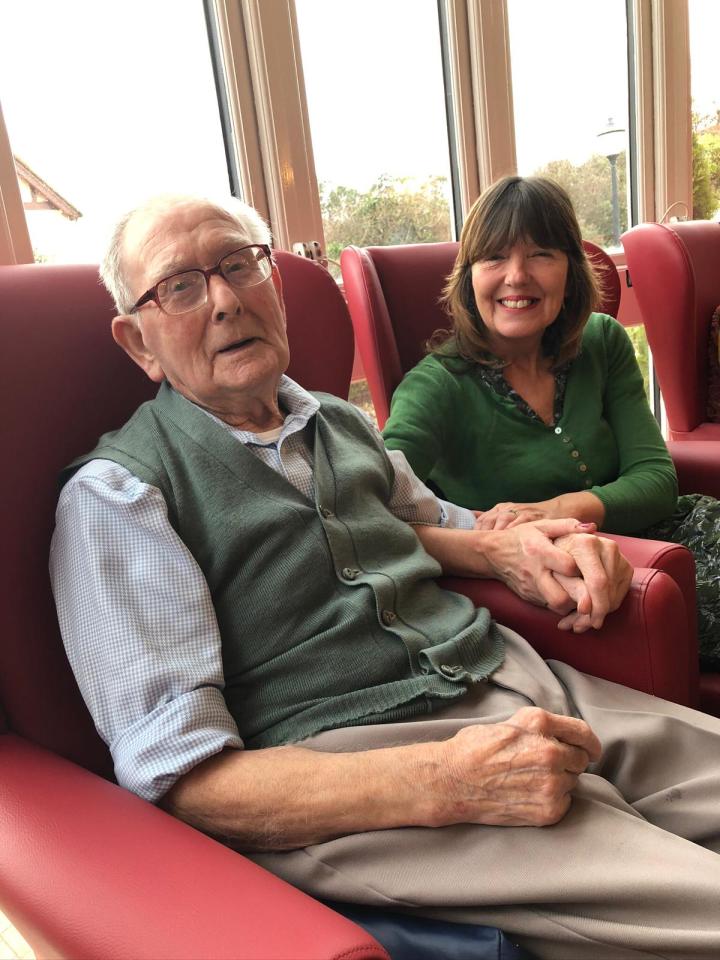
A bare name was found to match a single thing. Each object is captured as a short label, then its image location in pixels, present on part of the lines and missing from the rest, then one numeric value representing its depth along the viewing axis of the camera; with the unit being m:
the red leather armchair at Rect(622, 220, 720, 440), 2.34
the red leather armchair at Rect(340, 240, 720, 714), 1.87
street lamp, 3.83
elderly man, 0.86
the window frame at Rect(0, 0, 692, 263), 2.44
